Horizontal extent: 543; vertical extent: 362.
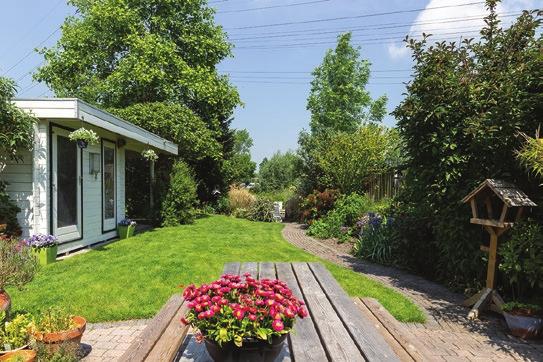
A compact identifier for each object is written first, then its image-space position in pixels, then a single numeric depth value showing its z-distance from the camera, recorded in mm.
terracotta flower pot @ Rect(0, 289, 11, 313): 3464
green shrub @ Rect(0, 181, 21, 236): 6777
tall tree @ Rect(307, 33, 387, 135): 22547
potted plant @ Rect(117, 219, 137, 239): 10148
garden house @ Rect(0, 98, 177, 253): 7059
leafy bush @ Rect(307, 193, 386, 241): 11016
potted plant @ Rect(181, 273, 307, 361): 1764
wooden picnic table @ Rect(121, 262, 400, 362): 1994
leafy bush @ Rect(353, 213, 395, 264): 7816
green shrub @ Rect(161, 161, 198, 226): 12555
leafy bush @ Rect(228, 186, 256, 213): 18219
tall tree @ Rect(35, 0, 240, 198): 17484
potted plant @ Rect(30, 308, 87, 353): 3115
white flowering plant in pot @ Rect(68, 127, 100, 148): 7266
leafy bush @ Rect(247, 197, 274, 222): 16328
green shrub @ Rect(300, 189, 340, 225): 12828
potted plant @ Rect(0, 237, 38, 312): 3496
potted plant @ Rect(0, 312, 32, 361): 2898
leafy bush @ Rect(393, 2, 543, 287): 5062
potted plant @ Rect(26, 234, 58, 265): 6674
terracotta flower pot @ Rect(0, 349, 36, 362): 2688
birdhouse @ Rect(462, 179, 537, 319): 4664
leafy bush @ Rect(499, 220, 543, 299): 4367
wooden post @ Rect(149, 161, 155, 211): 12784
